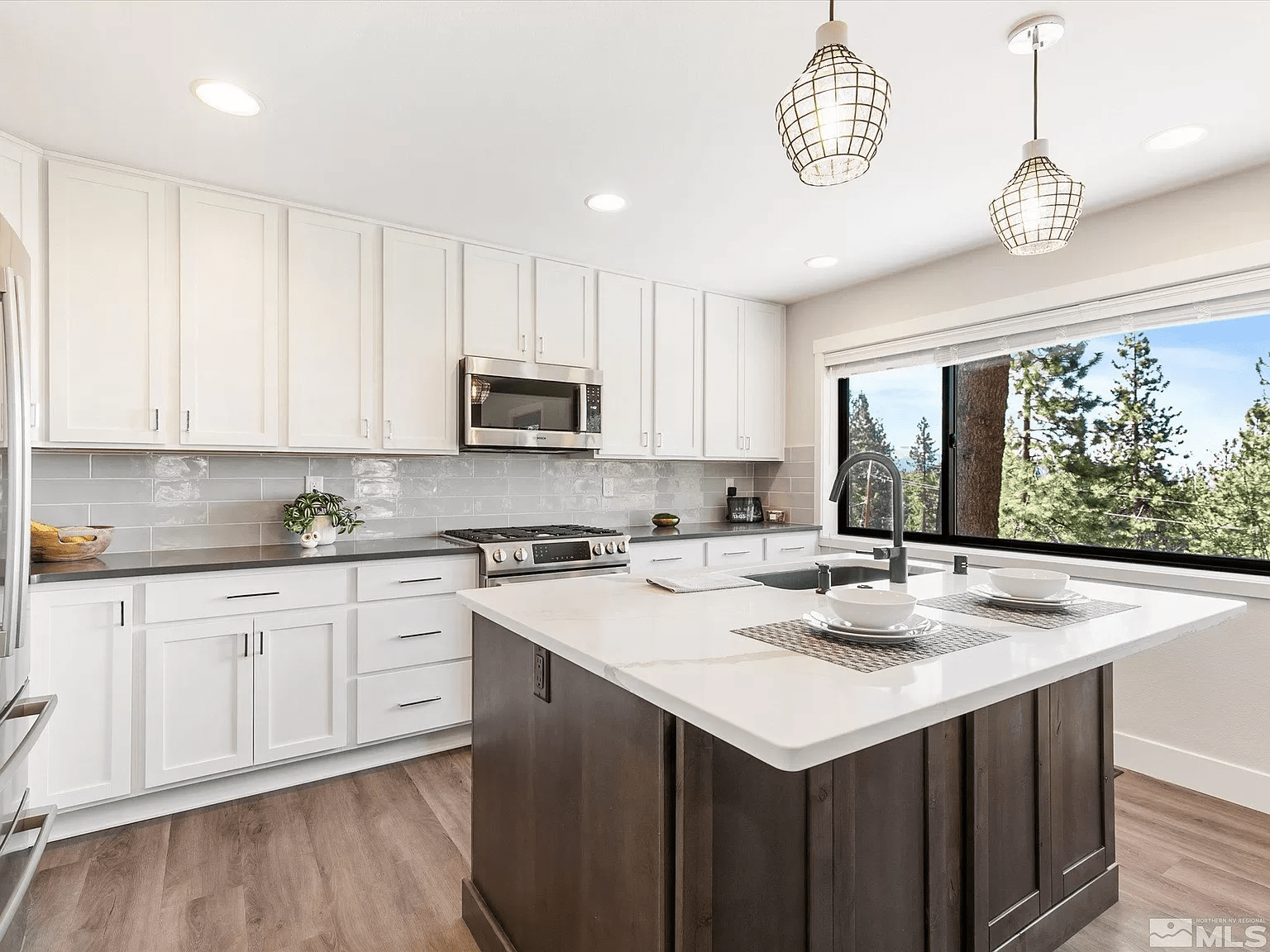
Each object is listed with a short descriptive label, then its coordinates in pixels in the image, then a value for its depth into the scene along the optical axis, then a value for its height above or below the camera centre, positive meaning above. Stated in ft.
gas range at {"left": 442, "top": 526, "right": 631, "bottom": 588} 9.85 -1.21
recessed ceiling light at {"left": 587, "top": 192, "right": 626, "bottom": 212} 9.13 +3.74
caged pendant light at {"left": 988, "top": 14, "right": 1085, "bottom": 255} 4.89 +1.98
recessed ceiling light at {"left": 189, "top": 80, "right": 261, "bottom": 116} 6.55 +3.75
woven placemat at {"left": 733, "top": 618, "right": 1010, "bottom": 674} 3.95 -1.08
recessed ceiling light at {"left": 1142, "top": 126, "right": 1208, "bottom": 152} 7.42 +3.76
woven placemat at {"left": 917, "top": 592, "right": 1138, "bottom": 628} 5.01 -1.09
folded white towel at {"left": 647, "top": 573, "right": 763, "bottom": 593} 6.15 -1.02
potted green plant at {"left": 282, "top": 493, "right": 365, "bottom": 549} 9.67 -0.66
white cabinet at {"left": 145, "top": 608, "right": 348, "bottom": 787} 7.80 -2.68
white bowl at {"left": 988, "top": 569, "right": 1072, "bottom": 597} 5.47 -0.89
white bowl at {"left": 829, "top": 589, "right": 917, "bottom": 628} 4.30 -0.86
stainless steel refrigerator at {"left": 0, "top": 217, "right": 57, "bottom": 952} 4.67 -1.06
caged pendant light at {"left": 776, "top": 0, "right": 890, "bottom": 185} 3.74 +2.06
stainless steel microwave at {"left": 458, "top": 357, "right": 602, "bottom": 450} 10.69 +1.14
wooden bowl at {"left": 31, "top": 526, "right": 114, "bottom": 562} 7.81 -0.85
